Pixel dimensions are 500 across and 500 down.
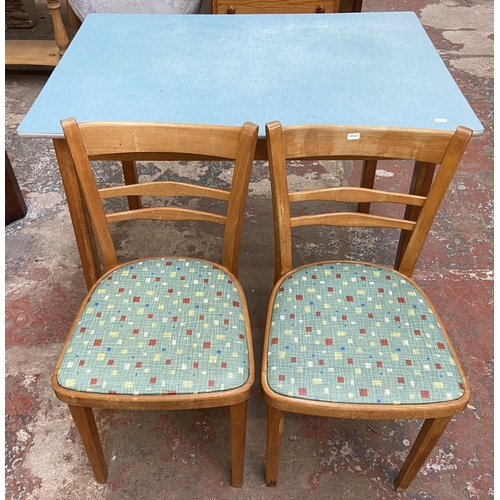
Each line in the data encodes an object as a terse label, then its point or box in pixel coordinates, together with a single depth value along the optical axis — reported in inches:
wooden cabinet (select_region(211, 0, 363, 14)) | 113.6
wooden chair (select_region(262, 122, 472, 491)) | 45.1
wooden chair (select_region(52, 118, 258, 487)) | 45.6
